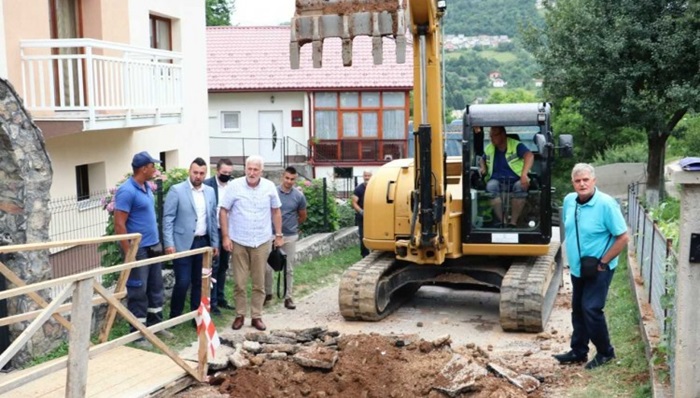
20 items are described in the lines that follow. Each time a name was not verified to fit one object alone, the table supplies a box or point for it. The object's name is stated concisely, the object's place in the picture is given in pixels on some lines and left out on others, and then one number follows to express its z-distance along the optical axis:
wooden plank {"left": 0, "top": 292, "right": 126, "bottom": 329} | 5.94
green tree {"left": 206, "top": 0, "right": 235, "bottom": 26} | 48.66
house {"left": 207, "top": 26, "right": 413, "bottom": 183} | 33.03
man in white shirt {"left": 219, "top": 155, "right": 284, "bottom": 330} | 9.60
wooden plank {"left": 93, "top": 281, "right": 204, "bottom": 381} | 6.15
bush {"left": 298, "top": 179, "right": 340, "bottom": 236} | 16.78
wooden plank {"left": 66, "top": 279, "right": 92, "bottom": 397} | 5.83
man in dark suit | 10.57
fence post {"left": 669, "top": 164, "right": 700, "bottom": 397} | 5.75
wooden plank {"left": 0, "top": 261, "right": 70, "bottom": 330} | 6.39
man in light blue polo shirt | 7.60
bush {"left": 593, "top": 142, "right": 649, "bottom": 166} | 29.95
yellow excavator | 10.02
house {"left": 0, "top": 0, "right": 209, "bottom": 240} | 12.41
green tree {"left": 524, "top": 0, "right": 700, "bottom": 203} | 19.98
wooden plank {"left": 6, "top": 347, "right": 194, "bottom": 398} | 6.51
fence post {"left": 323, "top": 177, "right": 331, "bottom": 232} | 16.75
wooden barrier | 5.28
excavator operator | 10.60
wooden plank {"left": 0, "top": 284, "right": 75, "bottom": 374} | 5.04
